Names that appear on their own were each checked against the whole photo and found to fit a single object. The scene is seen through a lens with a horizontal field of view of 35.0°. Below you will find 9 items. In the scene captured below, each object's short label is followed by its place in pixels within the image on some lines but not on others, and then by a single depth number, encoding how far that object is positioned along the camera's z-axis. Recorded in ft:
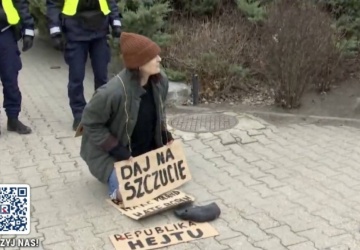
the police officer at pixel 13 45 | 16.78
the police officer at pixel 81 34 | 17.34
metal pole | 20.70
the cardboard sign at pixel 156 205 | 12.31
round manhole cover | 18.35
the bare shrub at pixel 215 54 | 21.68
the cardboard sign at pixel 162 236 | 11.30
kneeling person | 12.53
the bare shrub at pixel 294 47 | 19.01
